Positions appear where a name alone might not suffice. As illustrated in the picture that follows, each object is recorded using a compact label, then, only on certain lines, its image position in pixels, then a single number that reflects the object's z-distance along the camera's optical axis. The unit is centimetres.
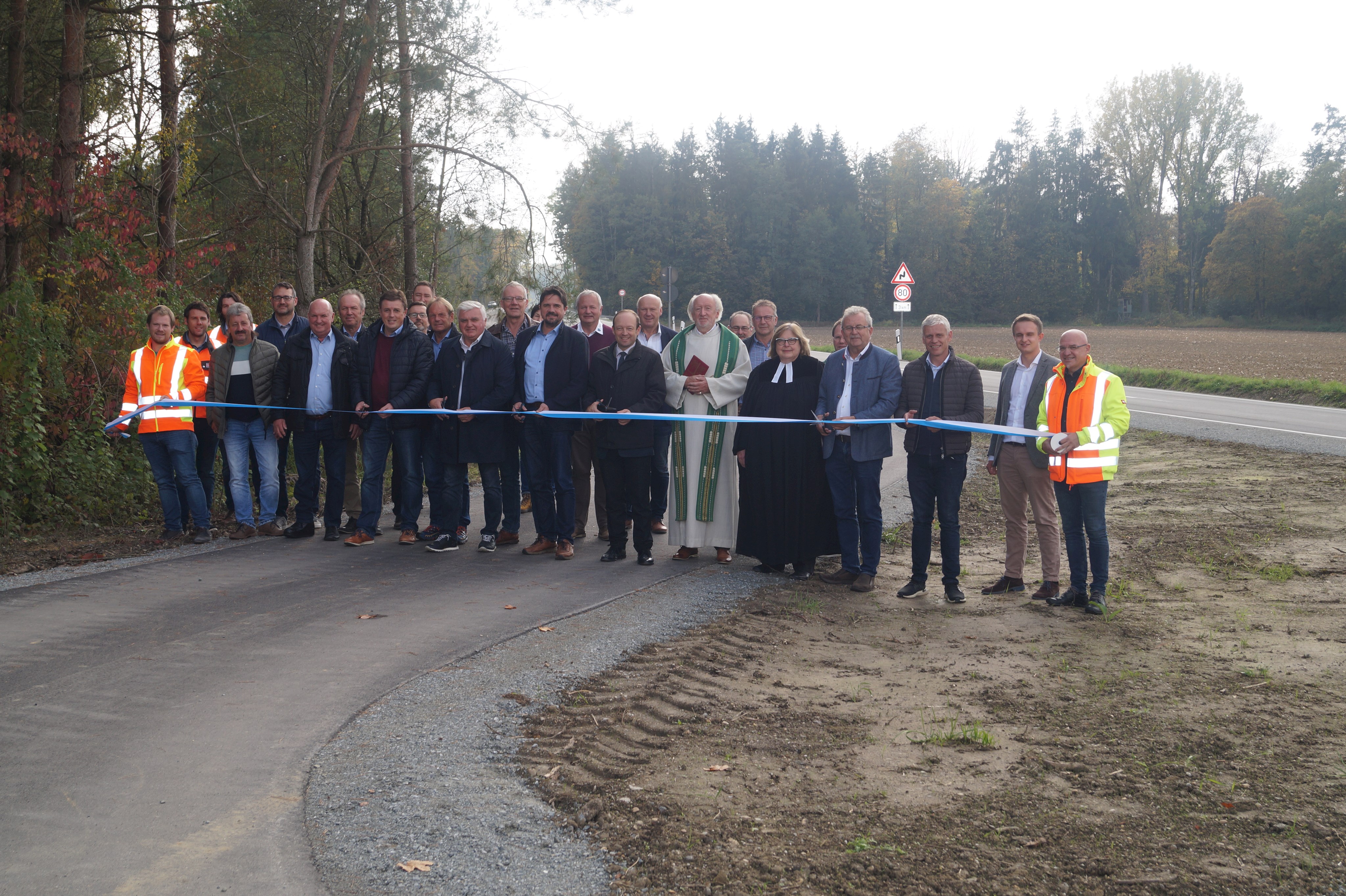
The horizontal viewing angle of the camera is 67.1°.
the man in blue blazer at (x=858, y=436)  793
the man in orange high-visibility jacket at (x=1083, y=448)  713
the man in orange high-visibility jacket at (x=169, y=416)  905
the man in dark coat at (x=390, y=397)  934
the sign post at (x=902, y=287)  3266
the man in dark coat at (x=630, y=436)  869
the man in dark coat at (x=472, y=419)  902
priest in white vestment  888
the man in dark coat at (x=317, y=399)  956
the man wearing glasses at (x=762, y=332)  973
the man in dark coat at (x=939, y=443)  768
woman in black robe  838
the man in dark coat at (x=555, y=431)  894
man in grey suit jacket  762
